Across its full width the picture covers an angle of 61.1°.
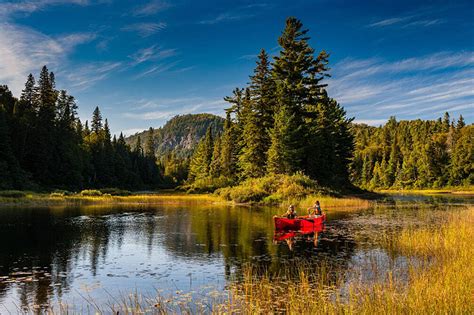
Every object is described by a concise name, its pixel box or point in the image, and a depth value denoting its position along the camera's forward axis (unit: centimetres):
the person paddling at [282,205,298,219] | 2883
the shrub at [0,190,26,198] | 5917
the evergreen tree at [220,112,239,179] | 9269
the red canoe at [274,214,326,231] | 2713
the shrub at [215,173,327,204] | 5272
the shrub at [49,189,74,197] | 6591
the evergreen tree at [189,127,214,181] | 11594
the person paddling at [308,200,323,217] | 3123
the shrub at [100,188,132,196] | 8356
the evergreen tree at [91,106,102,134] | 13088
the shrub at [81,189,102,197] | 7312
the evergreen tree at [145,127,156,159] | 16327
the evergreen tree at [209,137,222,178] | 10425
